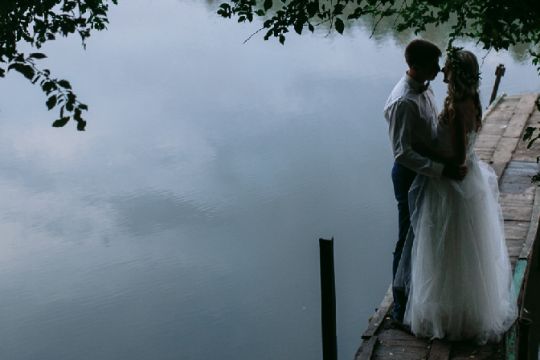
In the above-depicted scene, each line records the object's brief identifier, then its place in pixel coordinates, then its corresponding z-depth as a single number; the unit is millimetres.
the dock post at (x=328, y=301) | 4586
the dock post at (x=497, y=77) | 11727
